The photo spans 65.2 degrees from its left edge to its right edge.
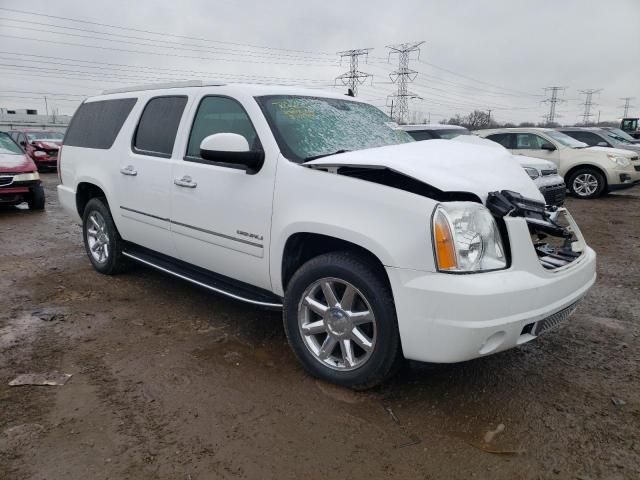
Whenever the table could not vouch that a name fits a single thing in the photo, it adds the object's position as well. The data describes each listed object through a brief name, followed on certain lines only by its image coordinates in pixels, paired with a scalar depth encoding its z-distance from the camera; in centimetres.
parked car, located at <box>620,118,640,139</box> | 3778
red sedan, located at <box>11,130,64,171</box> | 1850
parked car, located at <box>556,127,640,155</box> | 1398
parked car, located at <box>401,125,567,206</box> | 935
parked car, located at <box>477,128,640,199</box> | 1206
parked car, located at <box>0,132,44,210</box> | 965
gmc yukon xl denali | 255
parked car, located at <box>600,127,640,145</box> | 1854
